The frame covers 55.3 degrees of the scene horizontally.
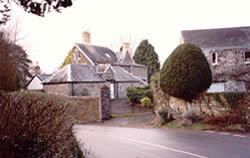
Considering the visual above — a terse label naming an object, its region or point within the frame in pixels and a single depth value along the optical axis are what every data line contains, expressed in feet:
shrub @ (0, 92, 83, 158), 14.42
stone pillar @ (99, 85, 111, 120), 70.33
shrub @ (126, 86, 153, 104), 96.94
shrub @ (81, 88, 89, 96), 95.43
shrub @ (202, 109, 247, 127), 43.58
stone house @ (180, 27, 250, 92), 72.23
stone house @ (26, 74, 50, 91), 127.95
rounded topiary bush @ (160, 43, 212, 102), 51.29
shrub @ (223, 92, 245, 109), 44.94
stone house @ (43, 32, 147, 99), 94.38
